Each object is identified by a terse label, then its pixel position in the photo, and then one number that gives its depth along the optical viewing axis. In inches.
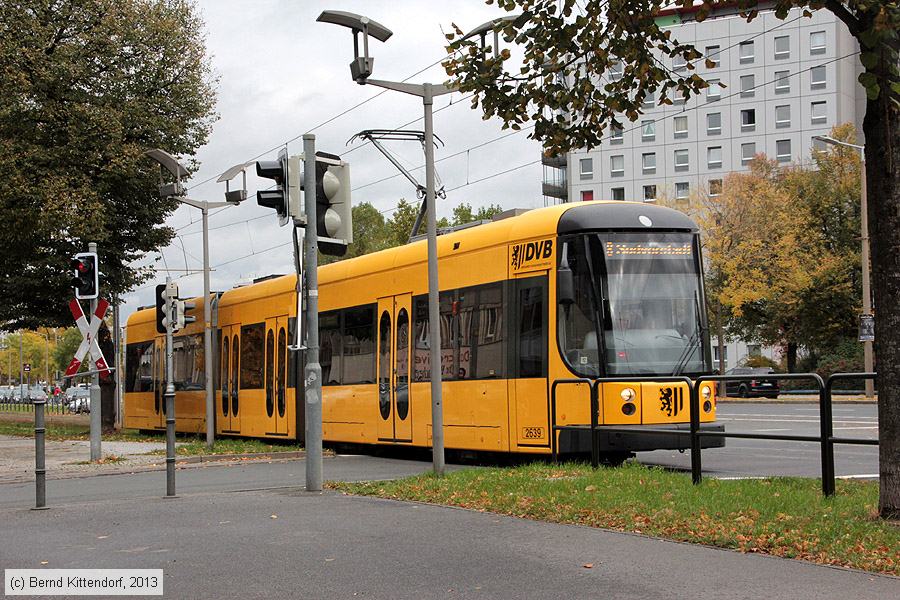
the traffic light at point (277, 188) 504.7
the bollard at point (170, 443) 501.7
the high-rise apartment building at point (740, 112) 3179.1
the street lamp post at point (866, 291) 1557.6
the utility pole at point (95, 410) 777.6
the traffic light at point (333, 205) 506.6
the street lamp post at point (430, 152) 599.5
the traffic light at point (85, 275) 737.0
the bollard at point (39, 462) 468.1
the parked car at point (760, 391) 1855.3
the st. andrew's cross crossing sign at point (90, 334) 766.2
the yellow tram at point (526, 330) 596.7
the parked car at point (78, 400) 2844.5
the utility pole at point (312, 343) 500.7
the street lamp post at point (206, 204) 1006.7
